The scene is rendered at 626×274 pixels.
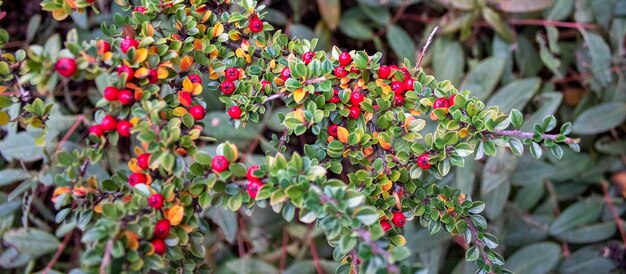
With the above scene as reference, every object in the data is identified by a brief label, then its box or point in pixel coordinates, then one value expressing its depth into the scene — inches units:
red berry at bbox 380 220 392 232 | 16.8
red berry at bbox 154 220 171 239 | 15.8
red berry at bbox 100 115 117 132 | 16.1
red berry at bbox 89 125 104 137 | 16.1
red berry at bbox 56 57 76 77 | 15.1
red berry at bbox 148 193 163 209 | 15.7
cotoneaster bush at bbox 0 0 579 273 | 15.3
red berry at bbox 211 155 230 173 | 15.9
